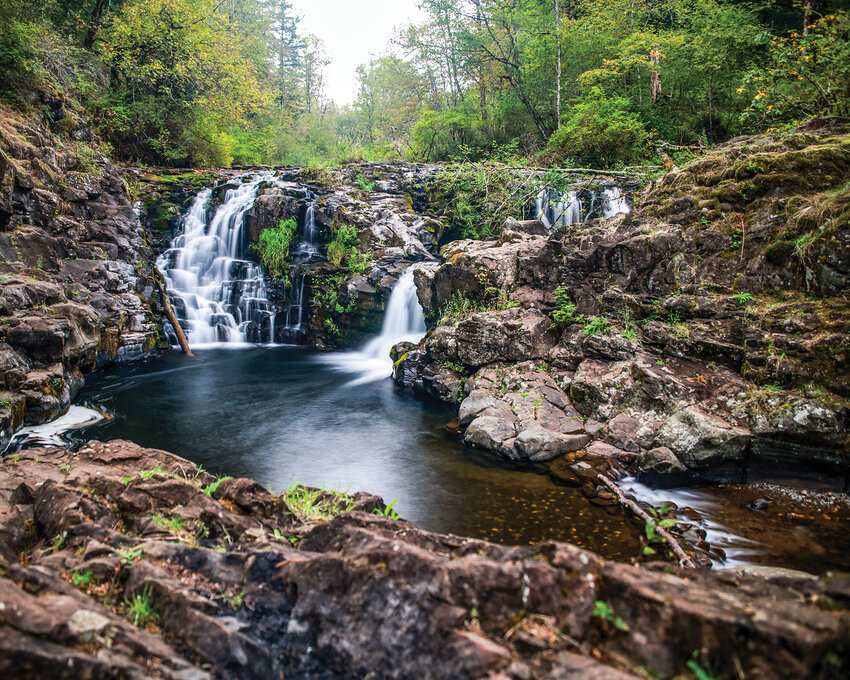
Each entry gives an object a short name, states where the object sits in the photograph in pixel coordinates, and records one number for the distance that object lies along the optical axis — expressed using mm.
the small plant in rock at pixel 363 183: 18944
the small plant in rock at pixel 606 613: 2184
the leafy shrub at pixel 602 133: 15250
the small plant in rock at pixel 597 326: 8336
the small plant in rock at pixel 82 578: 2562
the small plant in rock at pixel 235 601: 2617
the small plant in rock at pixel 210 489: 3998
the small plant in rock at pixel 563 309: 8953
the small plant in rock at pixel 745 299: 7051
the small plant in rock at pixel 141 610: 2424
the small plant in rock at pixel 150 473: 4273
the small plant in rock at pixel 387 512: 4192
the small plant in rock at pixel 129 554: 2771
